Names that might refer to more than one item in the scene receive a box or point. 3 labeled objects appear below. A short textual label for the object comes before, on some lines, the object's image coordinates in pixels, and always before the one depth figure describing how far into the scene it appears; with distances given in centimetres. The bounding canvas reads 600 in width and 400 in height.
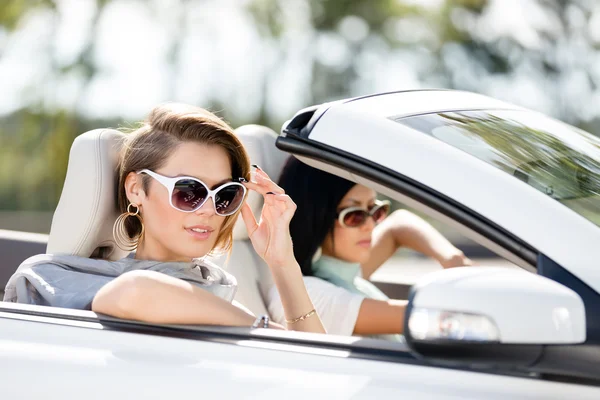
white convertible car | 137
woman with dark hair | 278
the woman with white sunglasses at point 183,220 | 220
